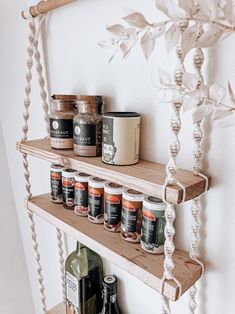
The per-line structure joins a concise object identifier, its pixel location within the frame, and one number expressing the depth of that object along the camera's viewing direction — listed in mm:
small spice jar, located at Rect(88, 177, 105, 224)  681
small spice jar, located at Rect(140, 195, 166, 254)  560
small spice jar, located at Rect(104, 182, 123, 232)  642
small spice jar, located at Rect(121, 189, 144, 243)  601
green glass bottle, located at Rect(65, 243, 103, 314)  788
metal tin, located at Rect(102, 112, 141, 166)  563
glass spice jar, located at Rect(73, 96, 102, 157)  630
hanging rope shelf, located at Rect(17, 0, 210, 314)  464
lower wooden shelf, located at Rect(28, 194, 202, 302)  516
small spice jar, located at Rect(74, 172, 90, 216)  718
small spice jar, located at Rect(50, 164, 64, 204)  800
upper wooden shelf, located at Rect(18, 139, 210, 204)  480
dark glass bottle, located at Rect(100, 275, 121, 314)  745
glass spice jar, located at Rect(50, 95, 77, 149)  696
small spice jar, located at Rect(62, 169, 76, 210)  759
